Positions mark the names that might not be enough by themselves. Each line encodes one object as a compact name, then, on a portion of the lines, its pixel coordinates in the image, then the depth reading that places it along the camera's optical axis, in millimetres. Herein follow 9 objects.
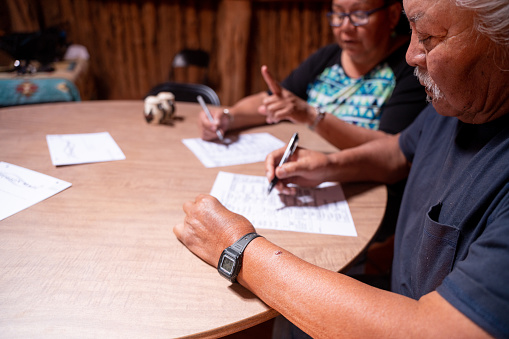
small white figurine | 1630
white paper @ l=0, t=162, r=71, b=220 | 964
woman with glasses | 1549
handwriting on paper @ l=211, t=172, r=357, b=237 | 975
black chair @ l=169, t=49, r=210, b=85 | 3186
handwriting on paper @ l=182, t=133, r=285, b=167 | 1361
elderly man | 527
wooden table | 647
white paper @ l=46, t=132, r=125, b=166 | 1264
